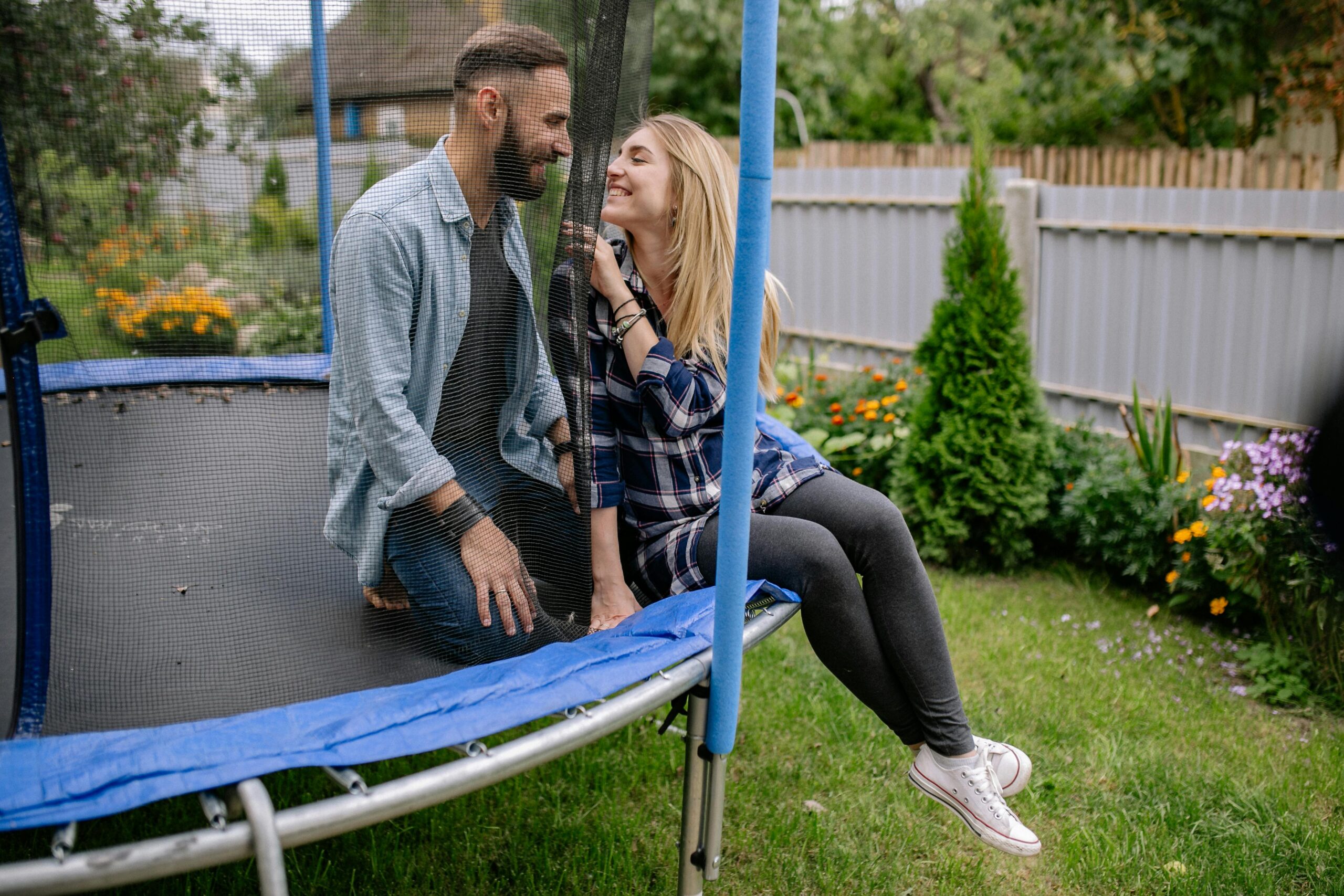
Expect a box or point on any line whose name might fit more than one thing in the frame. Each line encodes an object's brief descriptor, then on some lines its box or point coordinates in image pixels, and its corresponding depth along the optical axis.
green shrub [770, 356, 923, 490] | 3.48
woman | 1.63
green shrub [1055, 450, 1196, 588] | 2.85
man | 1.45
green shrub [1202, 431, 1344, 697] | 2.31
